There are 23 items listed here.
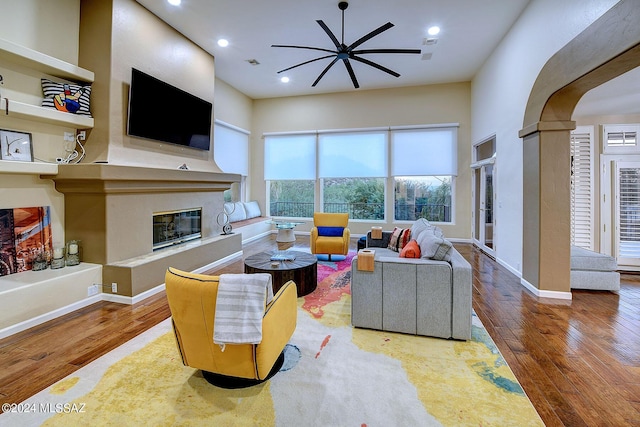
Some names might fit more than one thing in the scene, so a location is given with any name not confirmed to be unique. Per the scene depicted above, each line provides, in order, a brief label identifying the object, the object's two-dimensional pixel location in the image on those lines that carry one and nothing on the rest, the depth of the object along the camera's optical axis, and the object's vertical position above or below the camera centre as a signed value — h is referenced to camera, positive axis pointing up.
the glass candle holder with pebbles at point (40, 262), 3.27 -0.58
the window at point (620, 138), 4.97 +1.39
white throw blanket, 1.69 -0.57
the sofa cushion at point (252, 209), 8.08 +0.14
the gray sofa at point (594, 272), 3.85 -0.76
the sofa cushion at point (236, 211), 7.38 +0.08
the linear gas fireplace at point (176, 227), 4.37 -0.23
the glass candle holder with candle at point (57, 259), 3.37 -0.56
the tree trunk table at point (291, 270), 3.51 -0.70
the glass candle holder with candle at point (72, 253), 3.47 -0.49
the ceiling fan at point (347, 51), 3.51 +2.21
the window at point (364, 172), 7.35 +1.18
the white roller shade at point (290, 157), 8.18 +1.67
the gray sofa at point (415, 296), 2.61 -0.76
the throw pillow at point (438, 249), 2.79 -0.33
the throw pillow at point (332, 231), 5.60 -0.33
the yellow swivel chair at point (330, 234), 5.24 -0.38
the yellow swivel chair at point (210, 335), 1.75 -0.81
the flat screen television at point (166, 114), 3.94 +1.58
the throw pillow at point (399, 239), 4.41 -0.37
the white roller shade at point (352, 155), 7.65 +1.65
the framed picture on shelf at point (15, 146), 3.02 +0.72
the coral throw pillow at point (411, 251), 3.07 -0.39
